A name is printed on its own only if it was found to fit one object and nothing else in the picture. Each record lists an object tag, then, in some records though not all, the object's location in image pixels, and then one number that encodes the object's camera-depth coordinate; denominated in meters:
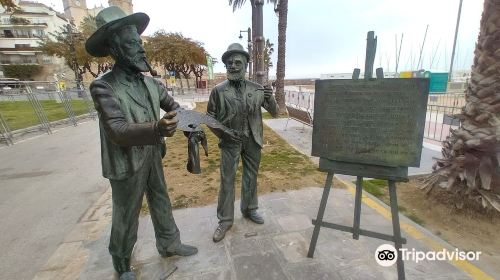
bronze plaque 2.47
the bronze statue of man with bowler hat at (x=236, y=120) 3.14
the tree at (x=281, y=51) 13.09
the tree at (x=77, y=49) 34.69
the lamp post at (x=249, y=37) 16.02
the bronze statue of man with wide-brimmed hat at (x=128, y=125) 2.08
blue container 16.01
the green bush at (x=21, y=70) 49.28
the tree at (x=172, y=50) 37.66
